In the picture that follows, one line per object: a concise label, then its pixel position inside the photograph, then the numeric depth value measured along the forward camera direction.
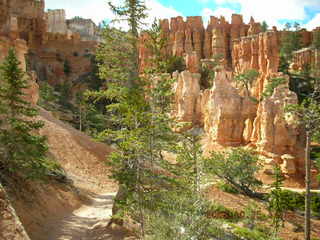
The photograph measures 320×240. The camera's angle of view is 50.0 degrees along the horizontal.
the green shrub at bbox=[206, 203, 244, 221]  19.19
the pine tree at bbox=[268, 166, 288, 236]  18.73
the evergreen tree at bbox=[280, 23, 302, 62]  63.67
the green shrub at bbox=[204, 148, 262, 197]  23.62
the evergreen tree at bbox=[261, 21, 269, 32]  80.50
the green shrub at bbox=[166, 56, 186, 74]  54.84
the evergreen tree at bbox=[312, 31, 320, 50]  61.00
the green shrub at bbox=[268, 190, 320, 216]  22.56
